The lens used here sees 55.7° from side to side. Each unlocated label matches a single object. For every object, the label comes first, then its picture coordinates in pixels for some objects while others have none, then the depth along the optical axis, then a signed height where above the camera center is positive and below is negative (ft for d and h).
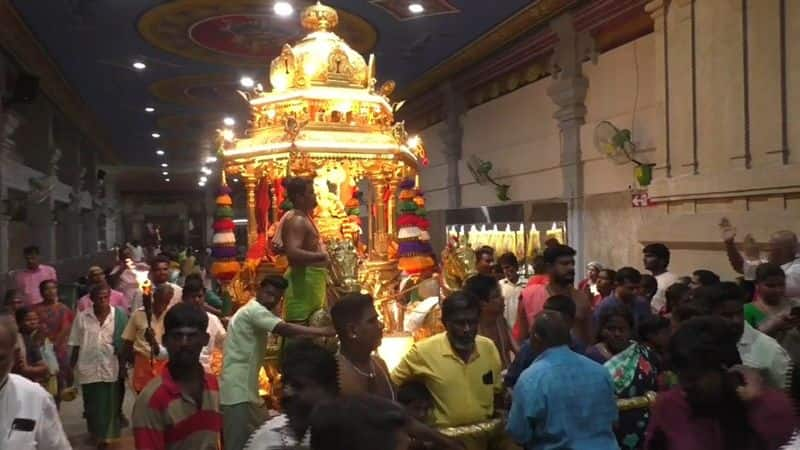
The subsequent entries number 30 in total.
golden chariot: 21.50 +2.80
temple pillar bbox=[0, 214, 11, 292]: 36.91 -0.22
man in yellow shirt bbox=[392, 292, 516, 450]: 10.82 -2.07
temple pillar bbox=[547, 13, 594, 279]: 33.94 +5.46
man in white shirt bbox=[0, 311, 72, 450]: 8.48 -2.00
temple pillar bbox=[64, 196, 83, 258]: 65.67 +0.82
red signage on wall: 28.34 +1.02
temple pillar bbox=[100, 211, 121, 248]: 103.91 +0.89
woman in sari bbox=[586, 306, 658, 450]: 11.75 -2.43
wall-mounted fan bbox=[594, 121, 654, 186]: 28.48 +3.23
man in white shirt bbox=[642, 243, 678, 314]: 21.17 -1.09
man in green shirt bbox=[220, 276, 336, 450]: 13.88 -2.34
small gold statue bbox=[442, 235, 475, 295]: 20.58 -1.01
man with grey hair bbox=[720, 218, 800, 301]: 17.17 -0.80
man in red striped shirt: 8.79 -1.97
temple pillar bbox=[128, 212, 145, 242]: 131.54 +1.62
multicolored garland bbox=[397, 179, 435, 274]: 24.93 -0.12
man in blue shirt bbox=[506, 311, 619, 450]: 9.84 -2.34
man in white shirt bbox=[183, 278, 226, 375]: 17.81 -2.23
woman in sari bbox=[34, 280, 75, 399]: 20.35 -2.30
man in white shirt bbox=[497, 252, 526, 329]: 21.89 -1.77
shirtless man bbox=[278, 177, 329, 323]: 17.38 -0.52
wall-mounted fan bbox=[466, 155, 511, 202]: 41.45 +3.17
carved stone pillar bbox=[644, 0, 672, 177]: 27.22 +5.56
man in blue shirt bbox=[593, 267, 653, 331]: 15.71 -1.52
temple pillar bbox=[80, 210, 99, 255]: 78.63 +0.65
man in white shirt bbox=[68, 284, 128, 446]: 20.03 -3.29
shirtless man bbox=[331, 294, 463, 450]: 9.93 -1.52
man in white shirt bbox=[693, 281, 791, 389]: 11.30 -1.77
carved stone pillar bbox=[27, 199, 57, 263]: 51.01 +0.75
